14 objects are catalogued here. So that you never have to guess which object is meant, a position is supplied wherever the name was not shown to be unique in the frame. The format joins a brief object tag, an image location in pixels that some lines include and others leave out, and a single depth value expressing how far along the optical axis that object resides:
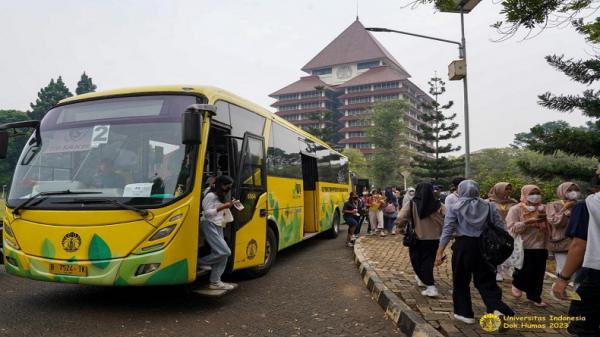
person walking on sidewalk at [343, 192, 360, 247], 10.66
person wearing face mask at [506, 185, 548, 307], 4.86
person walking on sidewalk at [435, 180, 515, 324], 4.04
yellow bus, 4.39
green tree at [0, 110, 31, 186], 47.56
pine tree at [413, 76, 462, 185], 40.12
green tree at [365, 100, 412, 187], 49.41
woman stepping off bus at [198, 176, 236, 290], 5.09
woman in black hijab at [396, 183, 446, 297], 5.43
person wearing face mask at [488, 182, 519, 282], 5.56
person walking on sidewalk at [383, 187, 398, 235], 12.98
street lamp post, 10.25
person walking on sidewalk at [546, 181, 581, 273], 4.65
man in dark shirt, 2.79
